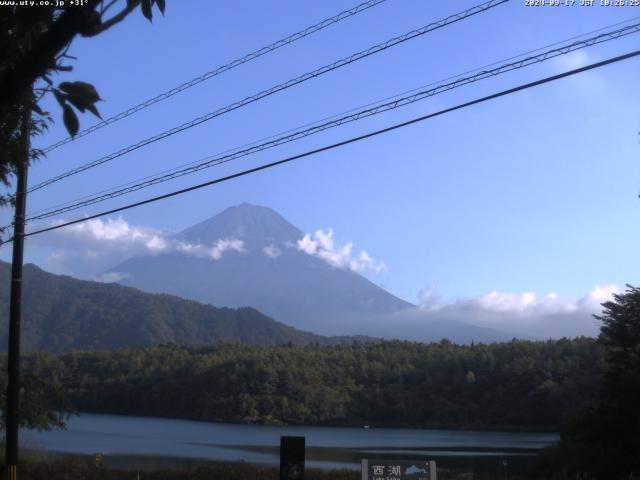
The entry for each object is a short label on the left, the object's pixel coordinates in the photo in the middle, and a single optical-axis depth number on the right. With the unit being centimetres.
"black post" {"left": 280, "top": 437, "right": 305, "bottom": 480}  1105
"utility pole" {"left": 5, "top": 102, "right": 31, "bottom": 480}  1505
